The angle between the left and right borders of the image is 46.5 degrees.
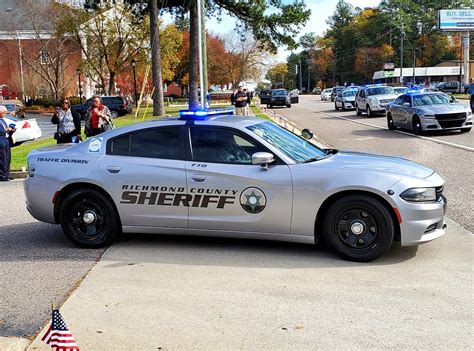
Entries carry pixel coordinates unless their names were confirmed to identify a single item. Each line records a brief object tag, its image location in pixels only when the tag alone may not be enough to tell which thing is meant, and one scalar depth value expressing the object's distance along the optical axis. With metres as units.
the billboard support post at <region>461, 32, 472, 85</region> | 70.75
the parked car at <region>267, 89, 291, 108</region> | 50.12
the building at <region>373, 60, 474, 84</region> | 105.50
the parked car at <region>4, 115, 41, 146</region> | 21.16
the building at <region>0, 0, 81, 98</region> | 54.00
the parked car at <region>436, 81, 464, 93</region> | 68.31
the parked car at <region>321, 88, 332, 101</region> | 69.85
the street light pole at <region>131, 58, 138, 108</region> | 49.78
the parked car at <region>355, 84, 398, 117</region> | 29.78
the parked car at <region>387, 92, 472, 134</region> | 18.44
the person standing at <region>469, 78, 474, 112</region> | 28.41
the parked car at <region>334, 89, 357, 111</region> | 39.16
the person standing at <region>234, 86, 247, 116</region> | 23.97
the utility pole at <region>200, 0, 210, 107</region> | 21.73
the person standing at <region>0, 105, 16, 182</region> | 12.20
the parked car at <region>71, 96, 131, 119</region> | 39.75
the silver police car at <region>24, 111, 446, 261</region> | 5.64
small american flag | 3.14
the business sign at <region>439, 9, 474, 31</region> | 76.31
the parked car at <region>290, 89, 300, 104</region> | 63.35
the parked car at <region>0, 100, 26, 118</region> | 42.88
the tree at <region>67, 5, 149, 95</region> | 49.19
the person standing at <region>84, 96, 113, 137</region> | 12.79
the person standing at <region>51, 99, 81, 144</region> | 13.19
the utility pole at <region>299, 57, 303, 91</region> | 156.88
